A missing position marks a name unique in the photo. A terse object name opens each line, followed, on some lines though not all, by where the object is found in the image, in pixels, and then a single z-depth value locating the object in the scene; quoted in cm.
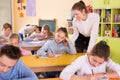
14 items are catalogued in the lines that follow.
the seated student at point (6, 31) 473
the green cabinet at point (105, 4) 520
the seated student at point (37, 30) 591
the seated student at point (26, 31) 593
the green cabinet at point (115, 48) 522
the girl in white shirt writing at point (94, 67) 207
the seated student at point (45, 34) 519
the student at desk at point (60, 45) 338
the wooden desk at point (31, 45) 401
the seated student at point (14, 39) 361
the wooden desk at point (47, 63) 259
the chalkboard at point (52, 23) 702
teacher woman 314
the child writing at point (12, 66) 167
